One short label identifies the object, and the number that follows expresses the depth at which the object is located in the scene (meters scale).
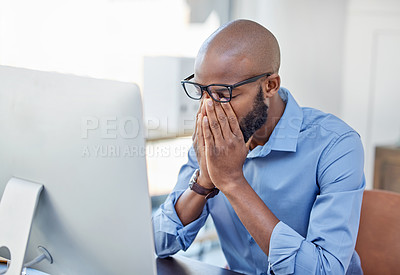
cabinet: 2.99
